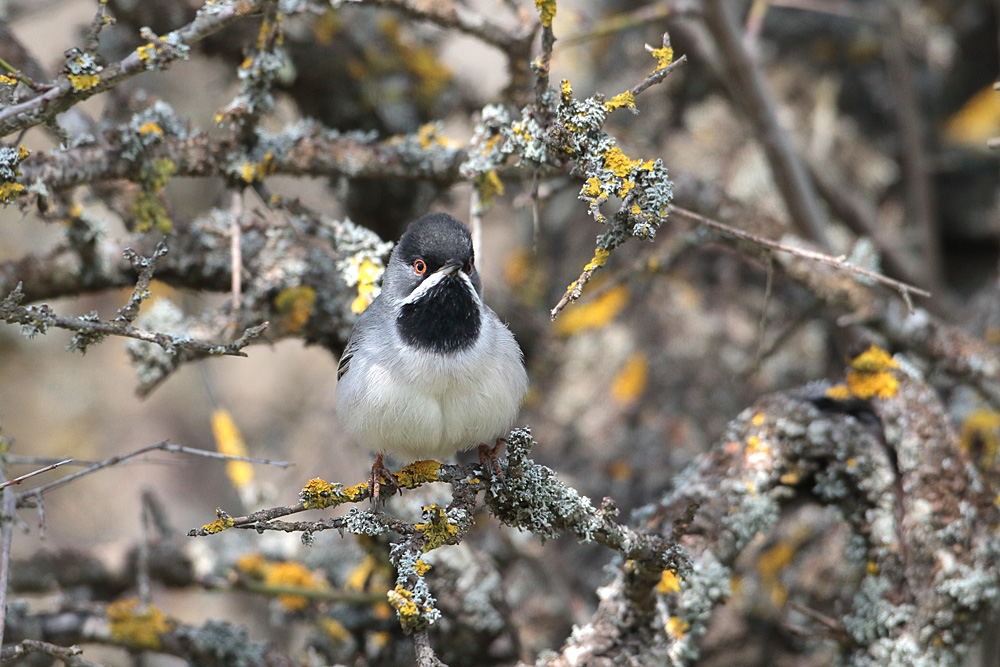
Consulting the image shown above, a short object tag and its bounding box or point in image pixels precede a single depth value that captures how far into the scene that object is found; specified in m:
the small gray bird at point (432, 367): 5.83
